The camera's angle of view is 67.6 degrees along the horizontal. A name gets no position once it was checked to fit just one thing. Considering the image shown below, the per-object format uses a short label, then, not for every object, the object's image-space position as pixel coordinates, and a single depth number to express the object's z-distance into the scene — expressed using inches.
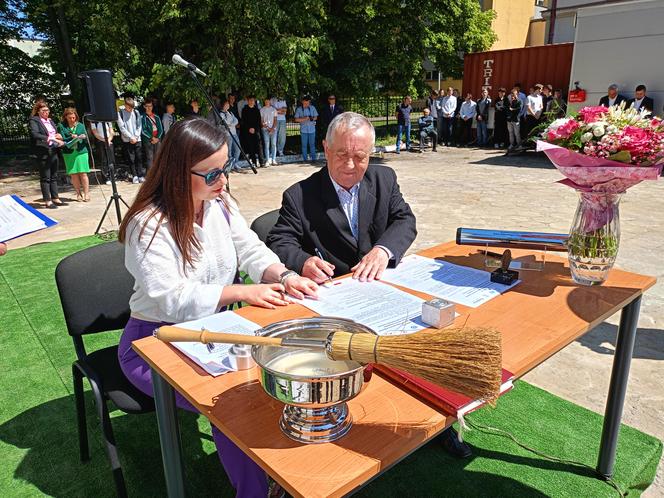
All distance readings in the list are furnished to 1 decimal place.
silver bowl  40.7
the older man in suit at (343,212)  98.0
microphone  208.9
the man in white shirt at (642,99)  430.0
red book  45.9
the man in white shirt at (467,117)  644.1
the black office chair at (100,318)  78.8
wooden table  40.6
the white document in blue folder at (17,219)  81.4
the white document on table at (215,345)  54.8
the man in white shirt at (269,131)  508.1
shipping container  563.2
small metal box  60.7
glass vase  74.9
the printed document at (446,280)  72.8
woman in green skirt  321.4
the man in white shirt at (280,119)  521.3
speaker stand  240.2
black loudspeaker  222.1
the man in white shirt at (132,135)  400.5
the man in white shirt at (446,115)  655.1
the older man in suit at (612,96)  443.5
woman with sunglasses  71.6
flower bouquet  68.6
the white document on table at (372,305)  62.0
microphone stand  214.9
